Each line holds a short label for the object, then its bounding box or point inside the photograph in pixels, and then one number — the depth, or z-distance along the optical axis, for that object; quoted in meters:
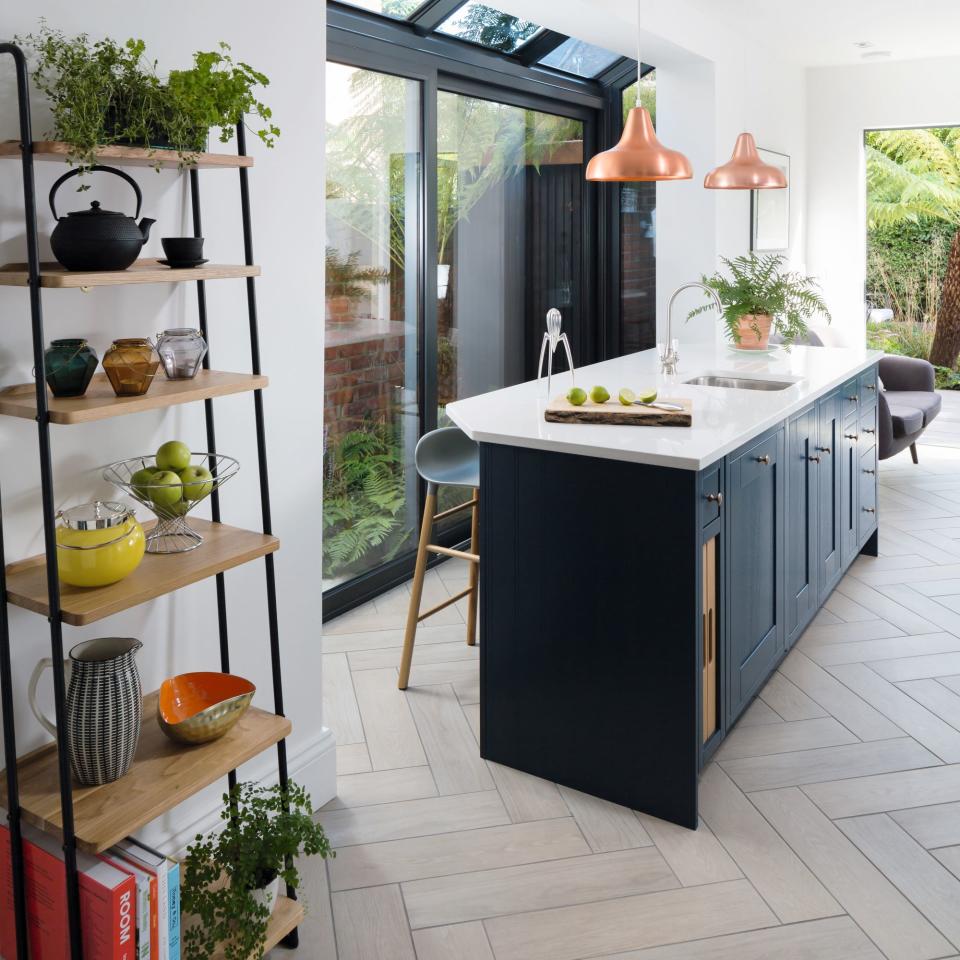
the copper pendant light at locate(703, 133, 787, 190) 4.03
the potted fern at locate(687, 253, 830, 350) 4.37
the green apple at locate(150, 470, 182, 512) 1.83
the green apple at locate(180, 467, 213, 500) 1.88
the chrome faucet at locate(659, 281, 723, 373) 3.74
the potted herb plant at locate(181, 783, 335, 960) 1.84
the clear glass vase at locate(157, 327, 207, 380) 1.82
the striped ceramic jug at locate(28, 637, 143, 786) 1.71
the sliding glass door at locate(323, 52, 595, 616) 3.80
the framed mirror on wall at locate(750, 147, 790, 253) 6.04
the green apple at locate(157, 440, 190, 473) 1.89
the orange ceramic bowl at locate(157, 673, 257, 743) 1.88
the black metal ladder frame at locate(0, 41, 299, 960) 1.46
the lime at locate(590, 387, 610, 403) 2.95
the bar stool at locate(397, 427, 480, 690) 3.27
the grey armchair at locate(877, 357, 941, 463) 5.43
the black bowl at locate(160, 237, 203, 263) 1.80
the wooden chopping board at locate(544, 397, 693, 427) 2.75
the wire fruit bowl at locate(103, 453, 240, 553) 1.84
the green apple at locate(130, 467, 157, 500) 1.82
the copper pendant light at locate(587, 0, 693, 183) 3.12
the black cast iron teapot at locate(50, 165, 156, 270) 1.59
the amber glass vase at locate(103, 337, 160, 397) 1.68
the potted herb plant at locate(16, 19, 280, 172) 1.57
